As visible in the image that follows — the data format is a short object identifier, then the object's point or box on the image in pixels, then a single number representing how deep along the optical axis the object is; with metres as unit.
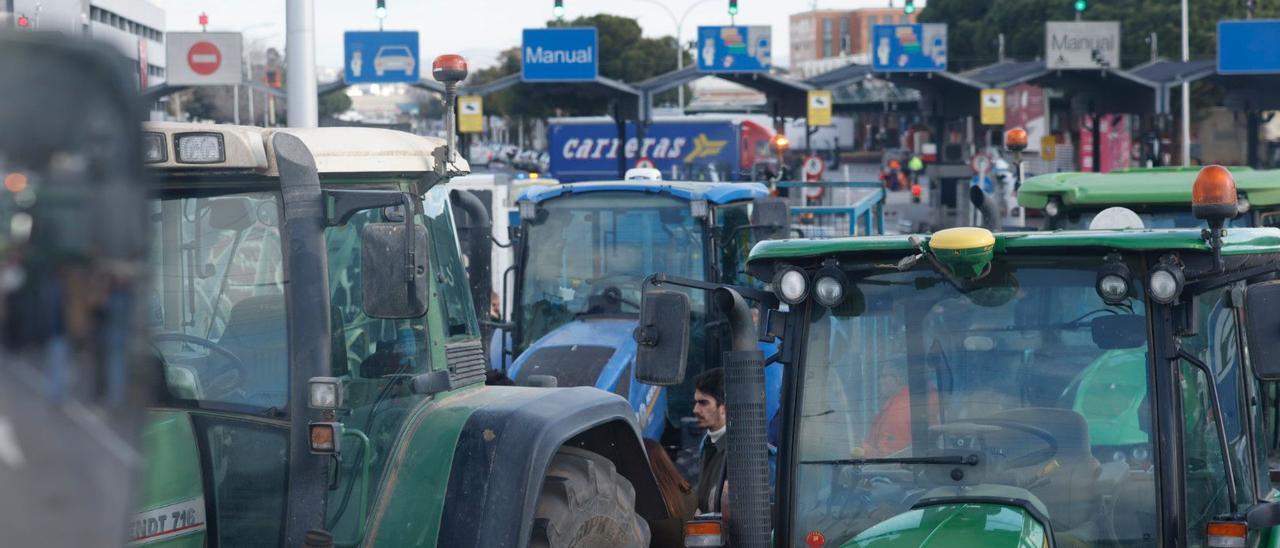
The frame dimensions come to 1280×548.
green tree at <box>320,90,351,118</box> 100.34
